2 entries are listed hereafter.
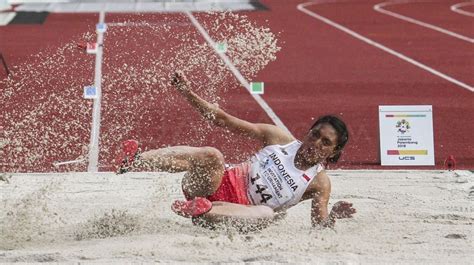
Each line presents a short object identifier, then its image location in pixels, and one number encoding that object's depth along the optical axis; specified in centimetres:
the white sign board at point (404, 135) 1722
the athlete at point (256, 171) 1063
